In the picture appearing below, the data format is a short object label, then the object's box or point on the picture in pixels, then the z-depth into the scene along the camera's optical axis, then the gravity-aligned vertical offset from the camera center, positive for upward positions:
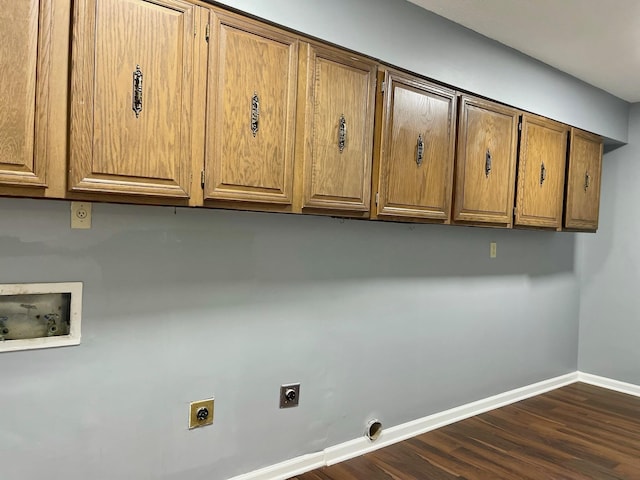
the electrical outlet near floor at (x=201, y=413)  2.01 -0.81
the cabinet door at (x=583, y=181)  3.30 +0.41
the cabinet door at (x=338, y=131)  2.00 +0.43
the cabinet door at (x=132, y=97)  1.47 +0.40
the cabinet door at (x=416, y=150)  2.26 +0.41
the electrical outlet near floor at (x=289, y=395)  2.28 -0.81
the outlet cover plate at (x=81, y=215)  1.70 +0.01
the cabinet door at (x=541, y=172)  2.96 +0.42
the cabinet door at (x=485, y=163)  2.62 +0.42
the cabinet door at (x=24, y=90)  1.35 +0.36
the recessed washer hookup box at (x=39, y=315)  1.61 -0.35
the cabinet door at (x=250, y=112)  1.74 +0.43
